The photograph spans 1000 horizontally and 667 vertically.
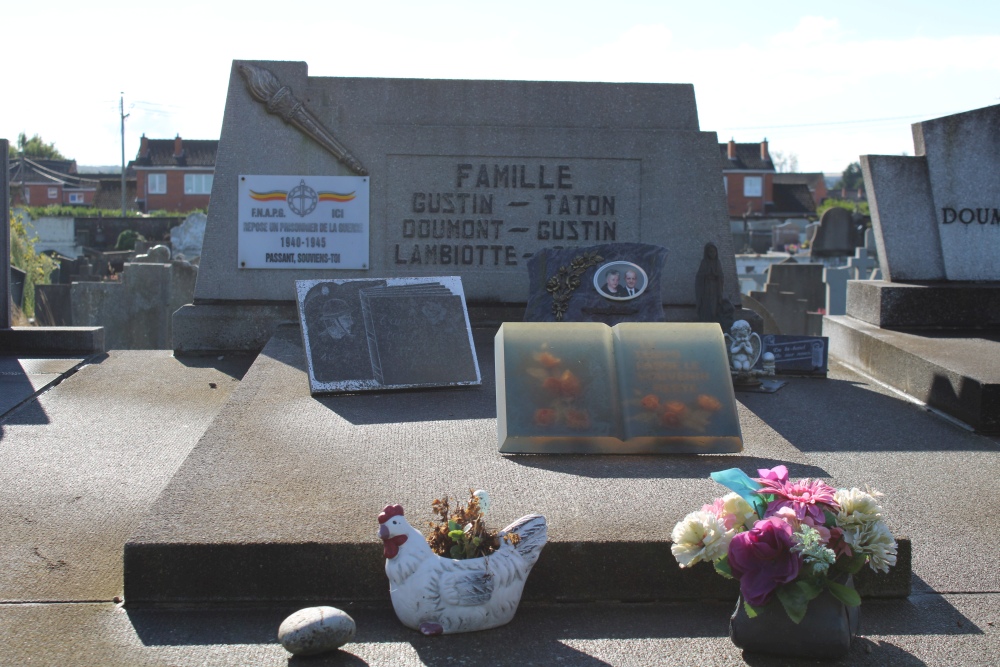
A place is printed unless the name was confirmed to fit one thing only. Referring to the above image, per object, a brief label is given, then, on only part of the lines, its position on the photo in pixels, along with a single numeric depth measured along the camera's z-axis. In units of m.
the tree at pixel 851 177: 92.56
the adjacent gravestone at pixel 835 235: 26.19
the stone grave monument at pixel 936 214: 8.52
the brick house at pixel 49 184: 81.69
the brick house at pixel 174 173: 63.50
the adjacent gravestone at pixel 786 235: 42.91
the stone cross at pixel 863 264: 18.62
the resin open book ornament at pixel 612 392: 5.01
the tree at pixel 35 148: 103.50
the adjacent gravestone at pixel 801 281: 15.66
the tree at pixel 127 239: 40.50
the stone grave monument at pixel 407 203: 8.53
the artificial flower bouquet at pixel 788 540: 3.29
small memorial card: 7.51
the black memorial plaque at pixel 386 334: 6.39
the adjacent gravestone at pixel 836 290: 14.31
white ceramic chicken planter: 3.53
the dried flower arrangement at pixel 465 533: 3.64
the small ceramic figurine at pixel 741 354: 6.82
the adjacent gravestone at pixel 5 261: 7.96
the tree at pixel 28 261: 15.84
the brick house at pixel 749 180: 61.34
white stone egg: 3.31
